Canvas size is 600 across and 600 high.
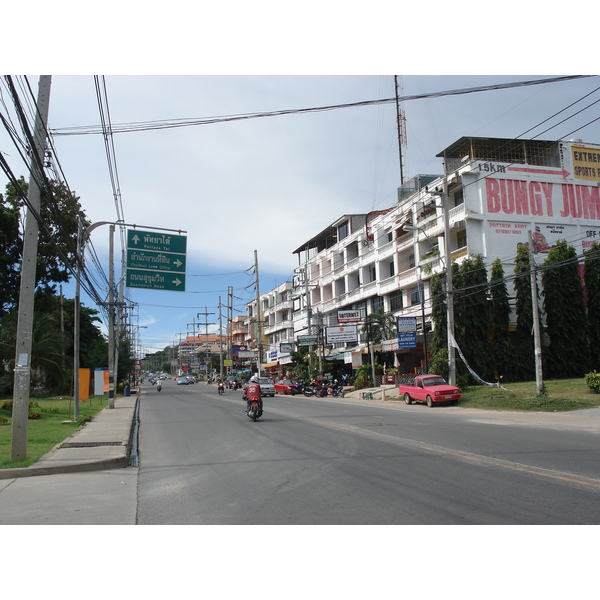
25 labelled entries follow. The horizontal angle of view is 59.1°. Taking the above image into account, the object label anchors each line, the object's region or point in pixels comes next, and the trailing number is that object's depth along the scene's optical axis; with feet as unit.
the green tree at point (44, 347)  103.60
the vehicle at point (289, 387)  149.28
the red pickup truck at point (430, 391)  84.99
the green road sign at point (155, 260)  54.75
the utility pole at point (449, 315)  90.58
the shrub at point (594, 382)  75.92
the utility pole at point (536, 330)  72.95
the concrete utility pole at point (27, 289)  36.29
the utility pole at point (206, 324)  365.38
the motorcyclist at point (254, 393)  64.49
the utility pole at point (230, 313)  265.52
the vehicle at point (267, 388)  134.92
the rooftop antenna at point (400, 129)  147.33
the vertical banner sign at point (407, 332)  111.14
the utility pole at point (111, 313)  96.53
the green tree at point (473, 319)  101.81
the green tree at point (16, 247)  128.26
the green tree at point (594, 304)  106.83
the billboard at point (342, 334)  141.68
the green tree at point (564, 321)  105.70
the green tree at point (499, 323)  103.96
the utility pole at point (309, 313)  163.10
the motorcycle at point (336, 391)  131.16
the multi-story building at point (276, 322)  229.25
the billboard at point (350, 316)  133.01
